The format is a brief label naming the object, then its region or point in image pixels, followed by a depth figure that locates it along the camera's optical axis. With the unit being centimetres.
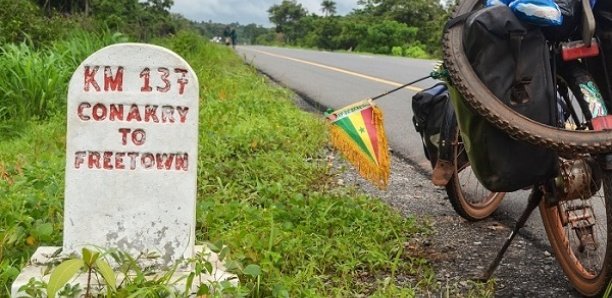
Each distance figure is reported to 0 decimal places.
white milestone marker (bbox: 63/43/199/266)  238
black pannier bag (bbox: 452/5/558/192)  229
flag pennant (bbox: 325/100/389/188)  332
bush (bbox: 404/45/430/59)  3381
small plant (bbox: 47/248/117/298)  213
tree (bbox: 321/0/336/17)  8812
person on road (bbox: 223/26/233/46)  3304
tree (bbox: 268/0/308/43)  9600
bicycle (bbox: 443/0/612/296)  225
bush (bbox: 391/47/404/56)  3705
